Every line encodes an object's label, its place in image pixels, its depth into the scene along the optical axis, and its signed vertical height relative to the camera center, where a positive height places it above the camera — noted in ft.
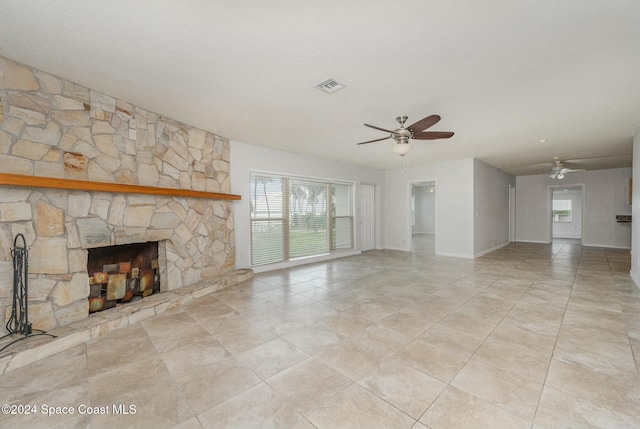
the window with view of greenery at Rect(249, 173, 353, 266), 17.16 -0.28
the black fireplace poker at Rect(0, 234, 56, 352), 7.30 -2.33
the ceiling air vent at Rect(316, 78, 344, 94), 8.50 +4.35
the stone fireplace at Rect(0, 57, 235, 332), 7.61 +1.31
